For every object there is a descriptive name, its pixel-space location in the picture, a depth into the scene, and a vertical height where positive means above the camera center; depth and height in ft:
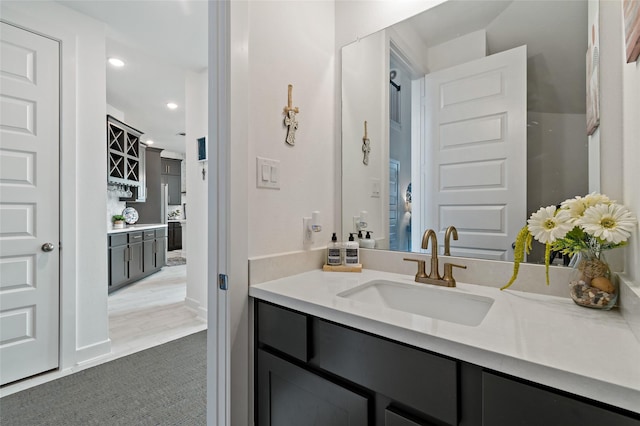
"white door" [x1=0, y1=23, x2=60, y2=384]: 6.18 +0.21
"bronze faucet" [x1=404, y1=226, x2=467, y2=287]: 3.73 -0.72
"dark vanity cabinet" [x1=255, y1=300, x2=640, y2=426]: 1.88 -1.38
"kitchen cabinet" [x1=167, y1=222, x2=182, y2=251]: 25.48 -1.99
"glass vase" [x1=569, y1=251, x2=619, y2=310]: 2.69 -0.66
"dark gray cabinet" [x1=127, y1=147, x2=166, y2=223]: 19.79 +1.48
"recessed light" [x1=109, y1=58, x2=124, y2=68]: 9.91 +5.10
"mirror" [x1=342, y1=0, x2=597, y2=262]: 3.40 +1.19
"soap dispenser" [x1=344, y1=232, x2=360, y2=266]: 4.70 -0.65
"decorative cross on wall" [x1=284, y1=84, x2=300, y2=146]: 4.35 +1.38
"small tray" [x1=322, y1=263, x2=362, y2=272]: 4.61 -0.85
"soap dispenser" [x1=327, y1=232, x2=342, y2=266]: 4.76 -0.67
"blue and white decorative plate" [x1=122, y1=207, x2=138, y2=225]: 16.56 -0.12
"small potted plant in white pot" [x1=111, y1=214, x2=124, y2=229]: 14.84 -0.40
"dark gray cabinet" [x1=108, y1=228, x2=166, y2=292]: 12.94 -2.09
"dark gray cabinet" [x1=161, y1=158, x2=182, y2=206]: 24.80 +2.96
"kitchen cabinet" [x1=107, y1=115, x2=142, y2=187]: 13.41 +2.91
